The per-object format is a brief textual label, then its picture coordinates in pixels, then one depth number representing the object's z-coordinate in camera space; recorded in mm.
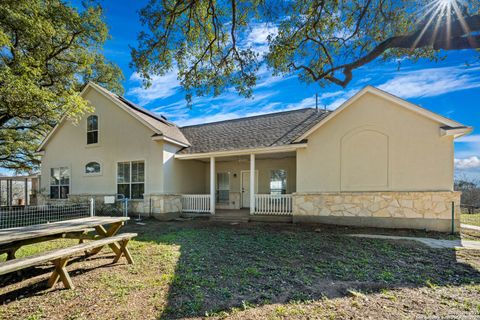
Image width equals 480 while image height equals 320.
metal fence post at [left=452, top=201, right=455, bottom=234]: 7983
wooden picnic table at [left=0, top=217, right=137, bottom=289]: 3439
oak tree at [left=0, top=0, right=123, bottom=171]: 9656
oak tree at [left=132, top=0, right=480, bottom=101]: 6246
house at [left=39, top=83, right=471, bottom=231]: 8484
